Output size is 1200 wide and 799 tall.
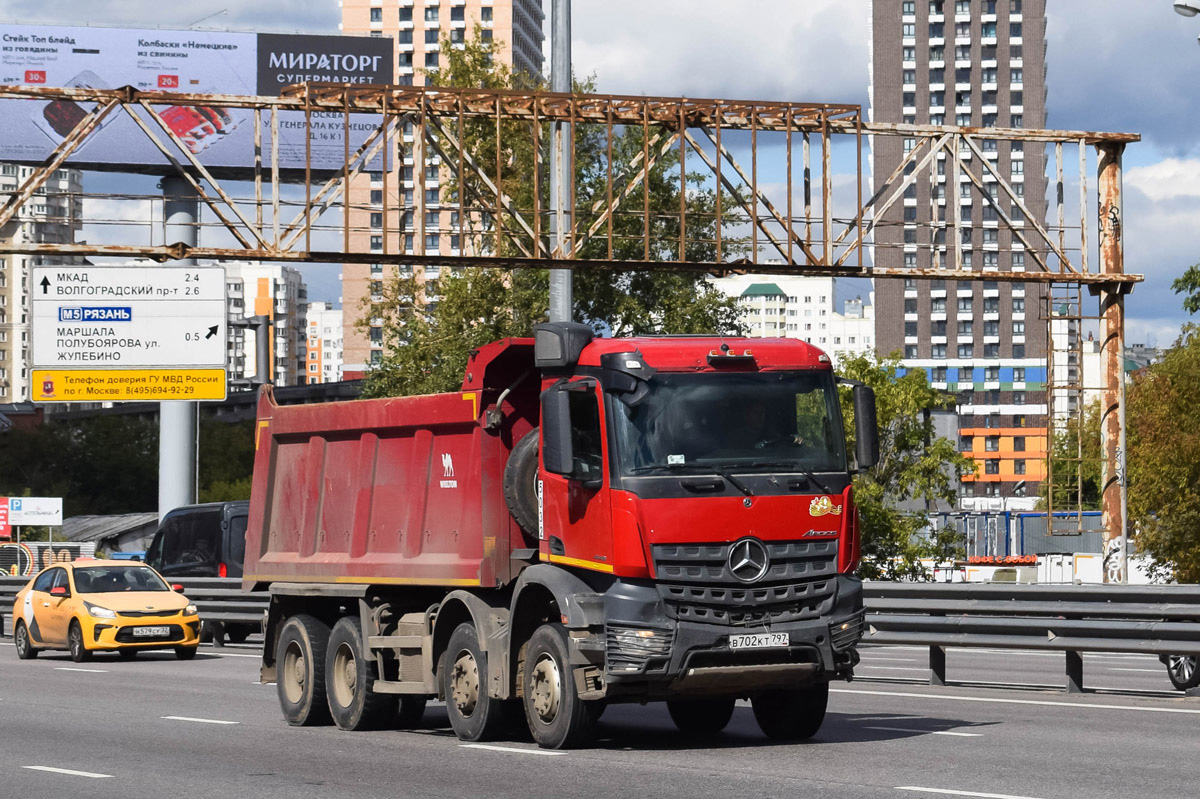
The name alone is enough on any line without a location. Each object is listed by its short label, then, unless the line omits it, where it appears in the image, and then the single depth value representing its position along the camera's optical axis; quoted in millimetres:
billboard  50000
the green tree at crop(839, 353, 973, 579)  61719
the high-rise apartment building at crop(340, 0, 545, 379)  164875
